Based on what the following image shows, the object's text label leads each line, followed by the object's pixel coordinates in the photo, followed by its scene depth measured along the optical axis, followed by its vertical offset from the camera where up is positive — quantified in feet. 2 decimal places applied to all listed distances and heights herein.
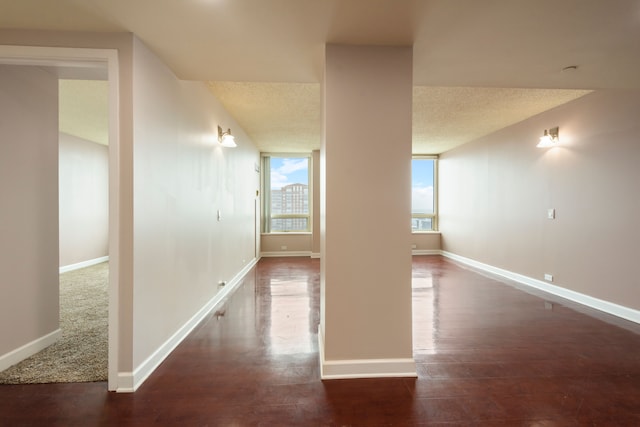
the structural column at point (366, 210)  6.65 +0.02
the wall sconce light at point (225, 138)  11.80 +3.08
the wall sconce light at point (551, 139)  12.94 +3.31
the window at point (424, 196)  25.31 +1.36
